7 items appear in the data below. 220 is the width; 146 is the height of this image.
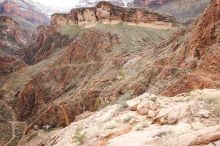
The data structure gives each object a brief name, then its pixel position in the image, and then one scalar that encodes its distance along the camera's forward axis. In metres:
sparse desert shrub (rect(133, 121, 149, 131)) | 15.13
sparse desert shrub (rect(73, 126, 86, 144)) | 16.55
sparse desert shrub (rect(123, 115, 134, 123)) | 16.52
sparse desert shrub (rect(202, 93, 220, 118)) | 14.31
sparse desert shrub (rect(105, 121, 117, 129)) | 16.72
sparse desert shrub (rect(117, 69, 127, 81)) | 38.15
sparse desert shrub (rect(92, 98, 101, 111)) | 35.51
